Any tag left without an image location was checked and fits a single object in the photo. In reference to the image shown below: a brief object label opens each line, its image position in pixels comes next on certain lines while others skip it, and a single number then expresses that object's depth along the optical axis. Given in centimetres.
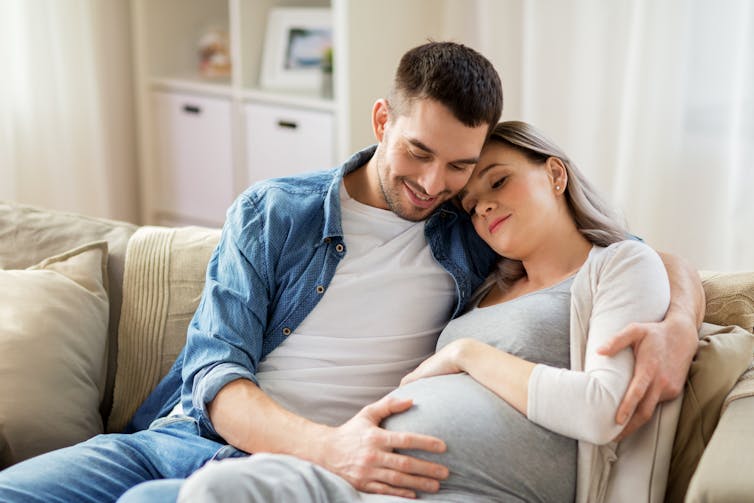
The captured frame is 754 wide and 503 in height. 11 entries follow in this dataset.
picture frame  356
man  165
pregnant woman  152
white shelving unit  327
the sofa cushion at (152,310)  200
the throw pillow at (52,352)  179
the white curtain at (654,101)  282
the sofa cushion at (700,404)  163
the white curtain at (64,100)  347
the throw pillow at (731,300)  181
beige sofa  164
